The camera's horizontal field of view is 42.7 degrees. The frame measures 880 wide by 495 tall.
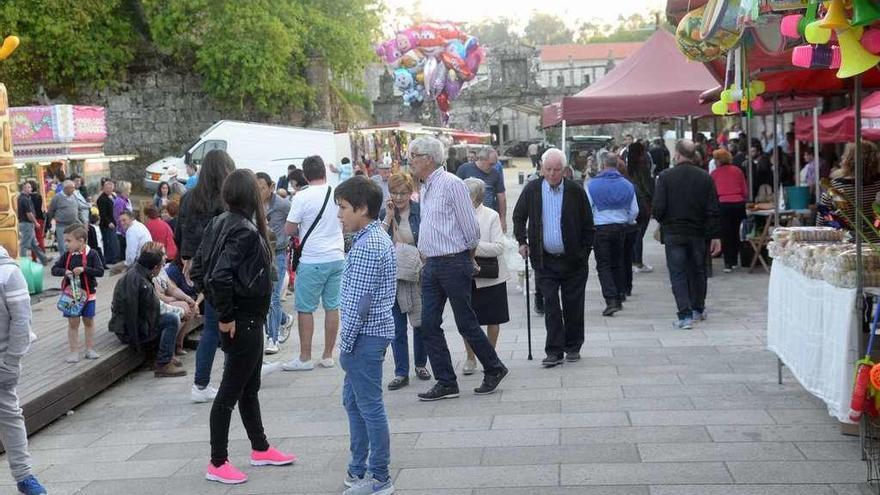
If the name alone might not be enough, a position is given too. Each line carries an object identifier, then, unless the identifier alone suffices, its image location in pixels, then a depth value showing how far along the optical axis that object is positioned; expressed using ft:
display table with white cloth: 18.89
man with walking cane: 27.99
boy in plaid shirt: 17.88
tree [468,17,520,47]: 428.15
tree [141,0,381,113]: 116.88
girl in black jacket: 19.25
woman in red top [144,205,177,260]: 38.65
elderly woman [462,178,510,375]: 26.86
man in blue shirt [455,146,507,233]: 43.60
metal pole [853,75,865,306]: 18.49
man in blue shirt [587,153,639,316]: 38.19
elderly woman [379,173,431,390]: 25.43
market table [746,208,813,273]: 45.57
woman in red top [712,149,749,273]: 46.60
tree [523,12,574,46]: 460.14
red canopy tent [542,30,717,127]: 50.83
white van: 96.68
